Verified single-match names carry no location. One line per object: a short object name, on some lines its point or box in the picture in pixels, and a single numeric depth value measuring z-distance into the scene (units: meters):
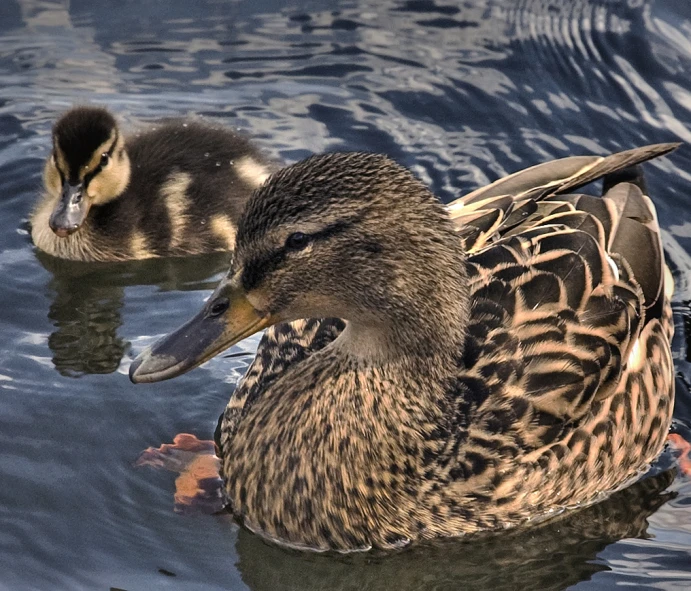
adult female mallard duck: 6.12
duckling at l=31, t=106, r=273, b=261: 9.72
